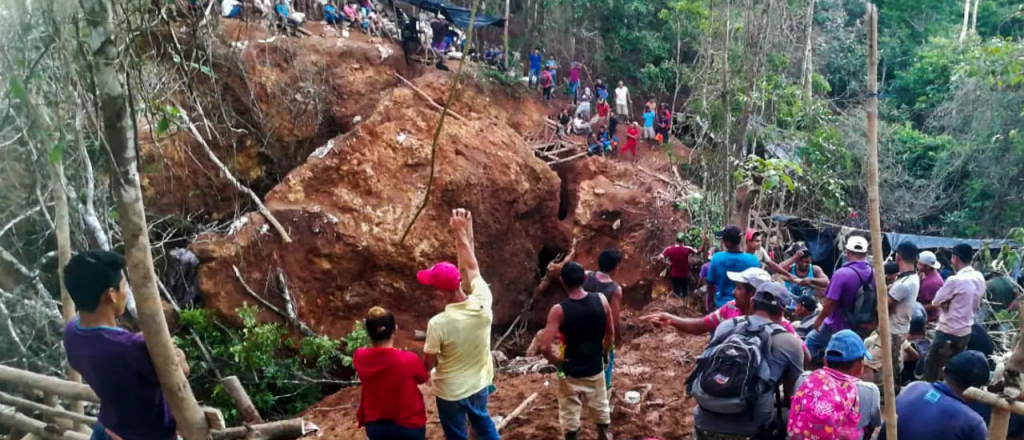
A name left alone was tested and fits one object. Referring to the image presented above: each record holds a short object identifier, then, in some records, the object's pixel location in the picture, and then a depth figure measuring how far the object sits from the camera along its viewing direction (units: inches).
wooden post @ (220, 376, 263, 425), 97.0
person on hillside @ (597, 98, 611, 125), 698.8
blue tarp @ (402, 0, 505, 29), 577.9
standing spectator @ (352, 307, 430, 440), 151.3
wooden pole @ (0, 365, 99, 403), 111.9
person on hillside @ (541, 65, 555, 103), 723.4
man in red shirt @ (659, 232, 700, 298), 413.1
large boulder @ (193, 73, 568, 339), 376.2
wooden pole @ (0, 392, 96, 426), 126.9
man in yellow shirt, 159.6
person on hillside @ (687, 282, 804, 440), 141.9
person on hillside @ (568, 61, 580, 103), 764.6
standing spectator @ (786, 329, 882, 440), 127.3
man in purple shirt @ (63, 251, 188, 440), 101.2
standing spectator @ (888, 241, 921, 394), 216.7
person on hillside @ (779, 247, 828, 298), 265.3
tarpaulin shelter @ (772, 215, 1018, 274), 539.8
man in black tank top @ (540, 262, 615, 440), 178.5
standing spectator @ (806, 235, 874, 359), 206.2
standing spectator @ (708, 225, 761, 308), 223.9
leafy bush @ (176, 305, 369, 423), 318.3
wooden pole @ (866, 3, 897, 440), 122.4
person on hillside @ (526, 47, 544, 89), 725.9
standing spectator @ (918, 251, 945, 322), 252.4
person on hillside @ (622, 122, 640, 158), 681.0
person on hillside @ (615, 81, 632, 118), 753.0
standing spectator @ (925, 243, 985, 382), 219.0
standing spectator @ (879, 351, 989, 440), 123.7
